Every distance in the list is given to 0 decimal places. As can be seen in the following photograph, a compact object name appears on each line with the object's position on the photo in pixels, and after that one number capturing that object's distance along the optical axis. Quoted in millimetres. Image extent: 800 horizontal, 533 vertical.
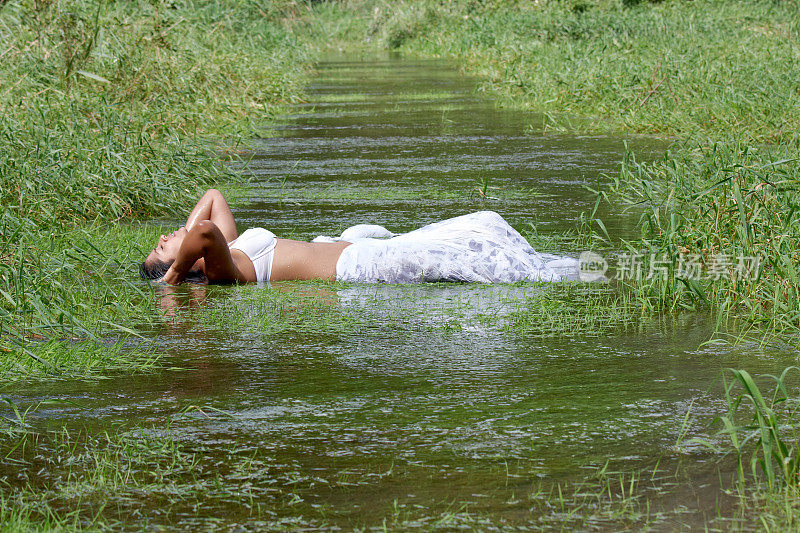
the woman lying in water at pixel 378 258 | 12211
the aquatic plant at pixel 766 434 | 6469
